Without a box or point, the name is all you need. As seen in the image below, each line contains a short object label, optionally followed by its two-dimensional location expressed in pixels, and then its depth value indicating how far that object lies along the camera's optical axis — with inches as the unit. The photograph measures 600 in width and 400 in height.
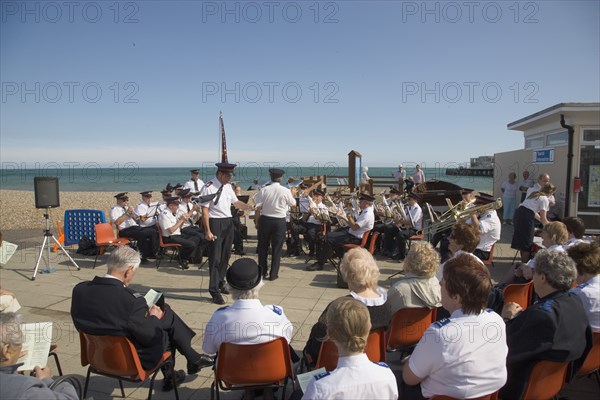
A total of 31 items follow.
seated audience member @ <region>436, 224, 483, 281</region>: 174.9
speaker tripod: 270.5
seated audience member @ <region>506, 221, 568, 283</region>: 173.8
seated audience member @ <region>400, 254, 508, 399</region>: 83.8
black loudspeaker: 263.4
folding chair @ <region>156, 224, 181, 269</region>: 309.0
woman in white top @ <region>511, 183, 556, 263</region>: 278.5
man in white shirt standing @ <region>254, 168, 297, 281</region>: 266.2
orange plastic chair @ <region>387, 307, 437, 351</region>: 130.3
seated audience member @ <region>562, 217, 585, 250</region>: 193.3
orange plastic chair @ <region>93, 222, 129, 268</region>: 316.8
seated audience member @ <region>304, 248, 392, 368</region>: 111.7
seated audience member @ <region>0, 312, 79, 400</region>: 74.9
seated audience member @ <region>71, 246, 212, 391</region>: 110.5
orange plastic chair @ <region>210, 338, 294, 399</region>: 101.2
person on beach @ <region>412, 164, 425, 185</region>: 705.6
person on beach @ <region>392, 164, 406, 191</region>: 652.7
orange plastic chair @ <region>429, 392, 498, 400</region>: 84.7
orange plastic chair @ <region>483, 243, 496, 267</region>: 236.6
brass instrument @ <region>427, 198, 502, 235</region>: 254.4
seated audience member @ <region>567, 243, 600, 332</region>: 118.0
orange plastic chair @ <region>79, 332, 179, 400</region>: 109.7
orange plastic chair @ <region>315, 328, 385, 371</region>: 103.0
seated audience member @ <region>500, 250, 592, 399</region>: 97.5
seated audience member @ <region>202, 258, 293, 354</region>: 105.7
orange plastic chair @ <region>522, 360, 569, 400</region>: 98.2
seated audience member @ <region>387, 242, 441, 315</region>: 129.8
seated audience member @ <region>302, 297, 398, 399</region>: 71.9
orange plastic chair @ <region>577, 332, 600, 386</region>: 113.8
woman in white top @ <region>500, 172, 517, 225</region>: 502.3
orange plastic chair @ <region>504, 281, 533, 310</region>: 147.7
